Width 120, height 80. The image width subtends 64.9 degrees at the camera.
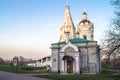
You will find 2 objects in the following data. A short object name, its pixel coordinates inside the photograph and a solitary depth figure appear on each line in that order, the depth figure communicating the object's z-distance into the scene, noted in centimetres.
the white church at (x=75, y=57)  1766
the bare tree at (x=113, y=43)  1201
